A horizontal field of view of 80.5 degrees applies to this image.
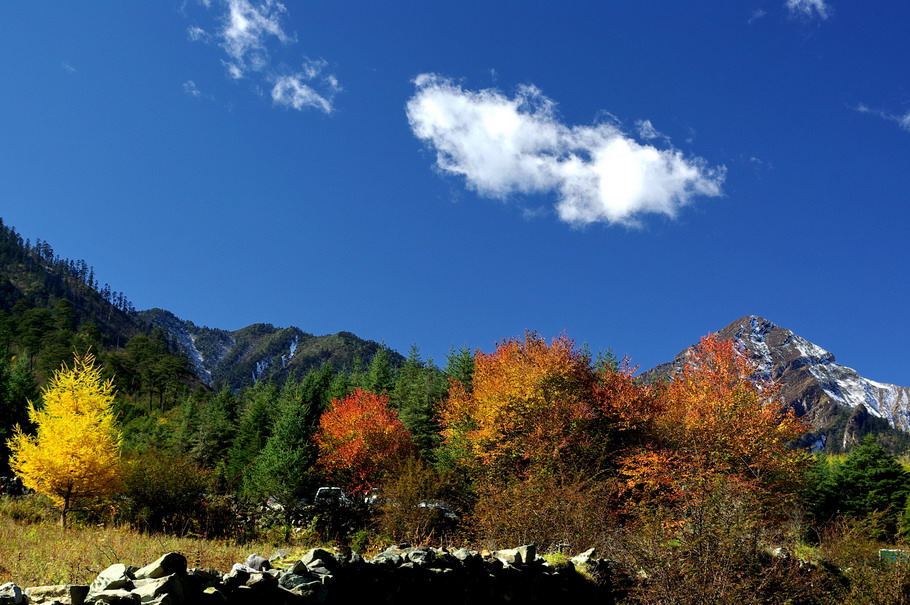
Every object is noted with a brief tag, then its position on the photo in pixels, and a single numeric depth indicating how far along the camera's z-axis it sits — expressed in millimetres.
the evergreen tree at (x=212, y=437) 42469
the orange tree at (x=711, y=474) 9719
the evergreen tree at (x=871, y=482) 36406
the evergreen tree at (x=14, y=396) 40250
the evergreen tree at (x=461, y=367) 39875
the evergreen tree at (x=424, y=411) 34906
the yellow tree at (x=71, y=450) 18406
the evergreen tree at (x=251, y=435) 38966
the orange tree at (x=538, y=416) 23453
